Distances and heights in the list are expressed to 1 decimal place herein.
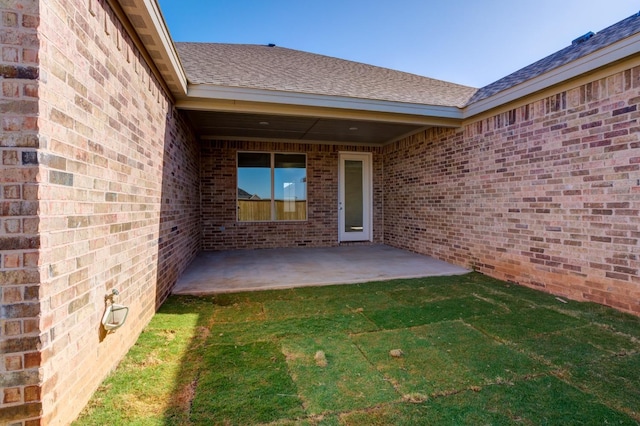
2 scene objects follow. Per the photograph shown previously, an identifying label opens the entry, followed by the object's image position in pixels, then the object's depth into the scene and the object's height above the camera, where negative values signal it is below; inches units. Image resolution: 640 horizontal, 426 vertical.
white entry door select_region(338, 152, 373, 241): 329.7 +14.3
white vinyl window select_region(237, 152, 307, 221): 307.1 +24.6
